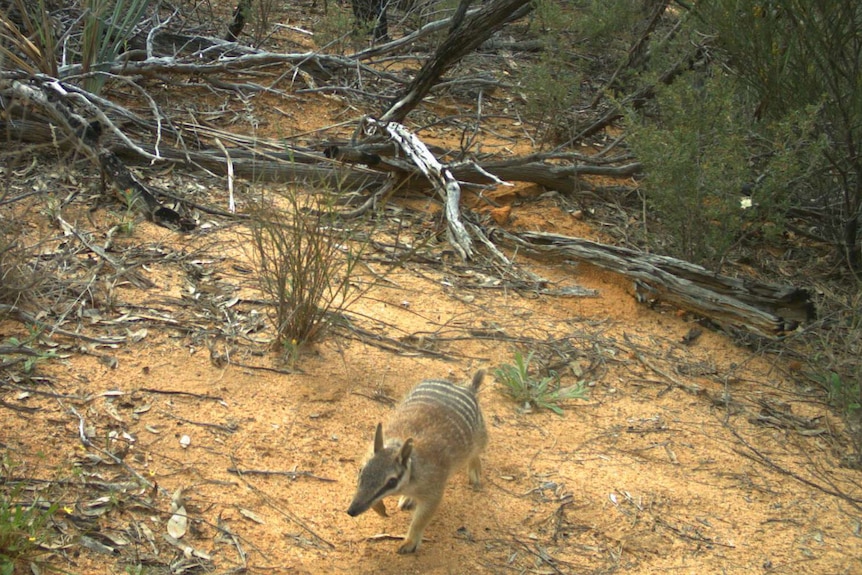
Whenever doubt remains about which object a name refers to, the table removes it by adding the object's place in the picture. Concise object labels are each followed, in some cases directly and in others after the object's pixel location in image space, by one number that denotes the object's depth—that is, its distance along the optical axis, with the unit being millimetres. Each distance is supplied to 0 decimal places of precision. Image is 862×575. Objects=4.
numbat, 3438
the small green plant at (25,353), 4031
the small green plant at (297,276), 4379
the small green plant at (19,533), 2979
